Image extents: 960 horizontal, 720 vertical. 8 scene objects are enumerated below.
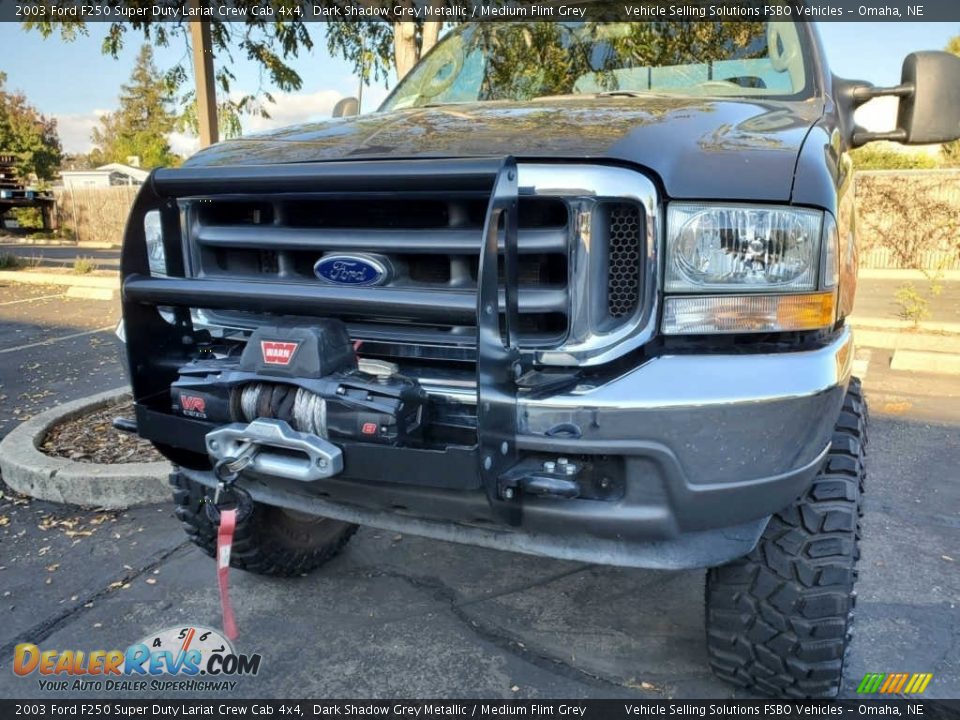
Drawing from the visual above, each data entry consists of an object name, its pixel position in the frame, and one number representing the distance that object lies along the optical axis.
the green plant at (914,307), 7.30
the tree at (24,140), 38.38
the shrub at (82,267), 12.97
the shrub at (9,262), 14.84
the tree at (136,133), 52.25
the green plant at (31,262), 15.57
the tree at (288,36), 6.69
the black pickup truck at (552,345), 1.60
